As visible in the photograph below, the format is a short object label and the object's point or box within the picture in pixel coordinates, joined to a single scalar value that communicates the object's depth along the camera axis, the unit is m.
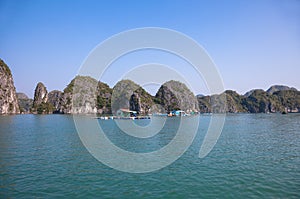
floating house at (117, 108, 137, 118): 132.55
